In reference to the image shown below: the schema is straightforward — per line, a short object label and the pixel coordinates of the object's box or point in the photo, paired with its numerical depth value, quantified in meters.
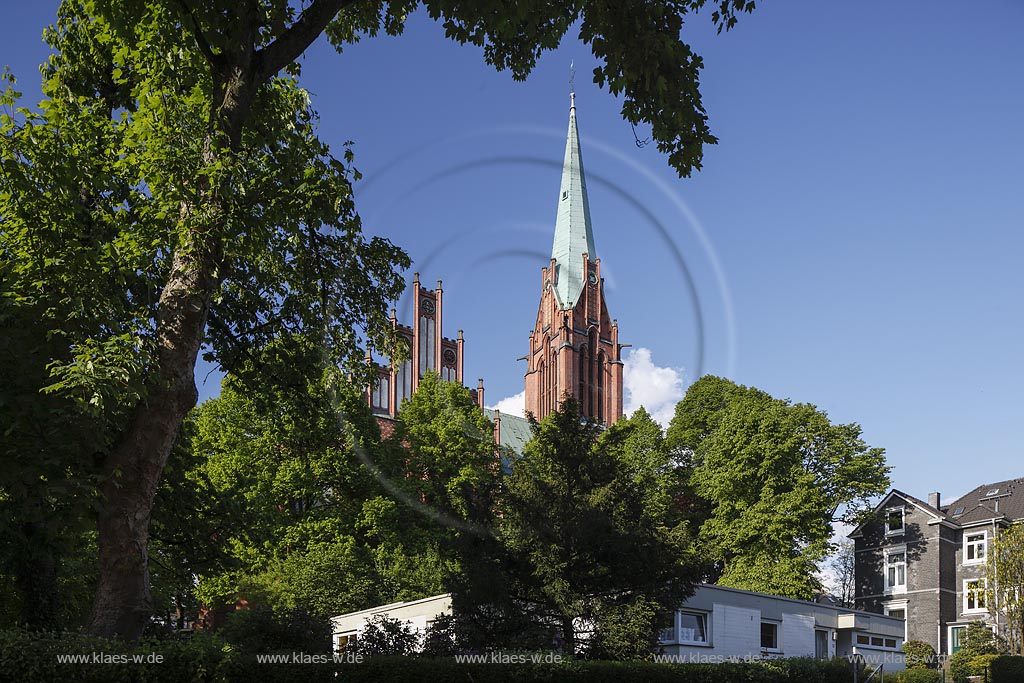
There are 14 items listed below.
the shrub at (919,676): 31.80
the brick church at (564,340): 66.31
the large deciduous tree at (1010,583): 39.94
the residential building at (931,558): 49.78
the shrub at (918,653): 41.33
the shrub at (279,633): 21.12
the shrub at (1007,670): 34.28
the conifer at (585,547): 21.69
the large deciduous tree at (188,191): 12.24
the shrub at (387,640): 22.47
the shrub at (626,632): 21.41
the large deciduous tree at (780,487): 43.06
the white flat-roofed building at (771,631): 29.50
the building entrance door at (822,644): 35.28
